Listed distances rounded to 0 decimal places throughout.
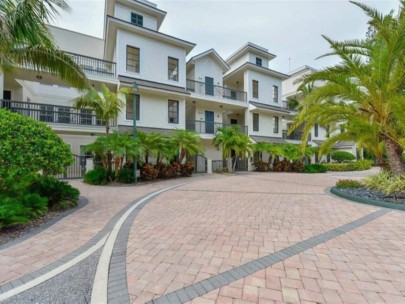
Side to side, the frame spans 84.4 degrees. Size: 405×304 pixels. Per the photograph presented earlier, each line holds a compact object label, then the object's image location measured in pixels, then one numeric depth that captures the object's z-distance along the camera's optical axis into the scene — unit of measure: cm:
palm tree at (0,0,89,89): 582
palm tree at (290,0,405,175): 754
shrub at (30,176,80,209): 689
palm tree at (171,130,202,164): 1528
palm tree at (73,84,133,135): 1279
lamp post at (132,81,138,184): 1261
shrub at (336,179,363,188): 996
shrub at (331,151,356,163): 2919
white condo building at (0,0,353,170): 1560
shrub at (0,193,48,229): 483
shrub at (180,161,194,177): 1641
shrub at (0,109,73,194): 531
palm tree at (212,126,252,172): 1795
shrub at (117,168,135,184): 1281
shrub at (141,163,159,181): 1380
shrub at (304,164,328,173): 2140
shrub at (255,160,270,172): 2191
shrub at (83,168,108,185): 1220
